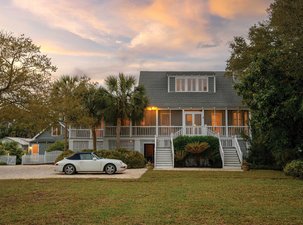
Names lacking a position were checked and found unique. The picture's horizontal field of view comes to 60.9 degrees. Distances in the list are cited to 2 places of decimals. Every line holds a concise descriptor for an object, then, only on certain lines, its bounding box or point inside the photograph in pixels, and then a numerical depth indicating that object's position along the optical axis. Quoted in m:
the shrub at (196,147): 20.65
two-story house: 24.24
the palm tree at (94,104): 21.75
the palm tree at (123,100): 21.81
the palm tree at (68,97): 20.16
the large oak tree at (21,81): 14.88
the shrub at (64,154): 21.19
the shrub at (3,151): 30.57
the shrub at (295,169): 13.62
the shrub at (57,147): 31.21
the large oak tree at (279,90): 13.08
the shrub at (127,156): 19.93
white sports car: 15.76
